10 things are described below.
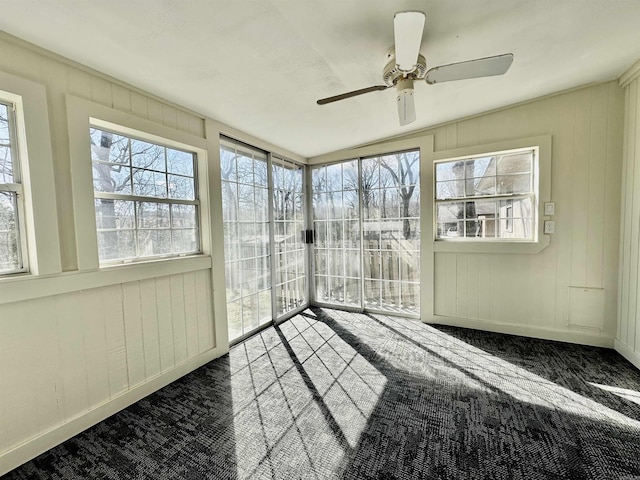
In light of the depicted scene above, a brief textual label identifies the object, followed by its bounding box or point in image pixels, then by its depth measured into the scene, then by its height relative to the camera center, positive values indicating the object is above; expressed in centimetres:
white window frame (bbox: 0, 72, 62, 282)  165 +33
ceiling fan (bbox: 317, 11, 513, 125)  134 +92
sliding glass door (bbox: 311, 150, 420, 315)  388 -11
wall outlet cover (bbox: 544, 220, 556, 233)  307 -7
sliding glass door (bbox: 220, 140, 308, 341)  319 -11
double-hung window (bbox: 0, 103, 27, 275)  164 +21
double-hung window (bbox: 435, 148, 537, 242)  324 +29
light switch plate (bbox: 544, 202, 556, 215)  306 +12
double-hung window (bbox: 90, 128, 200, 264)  211 +28
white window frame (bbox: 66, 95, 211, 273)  186 +54
